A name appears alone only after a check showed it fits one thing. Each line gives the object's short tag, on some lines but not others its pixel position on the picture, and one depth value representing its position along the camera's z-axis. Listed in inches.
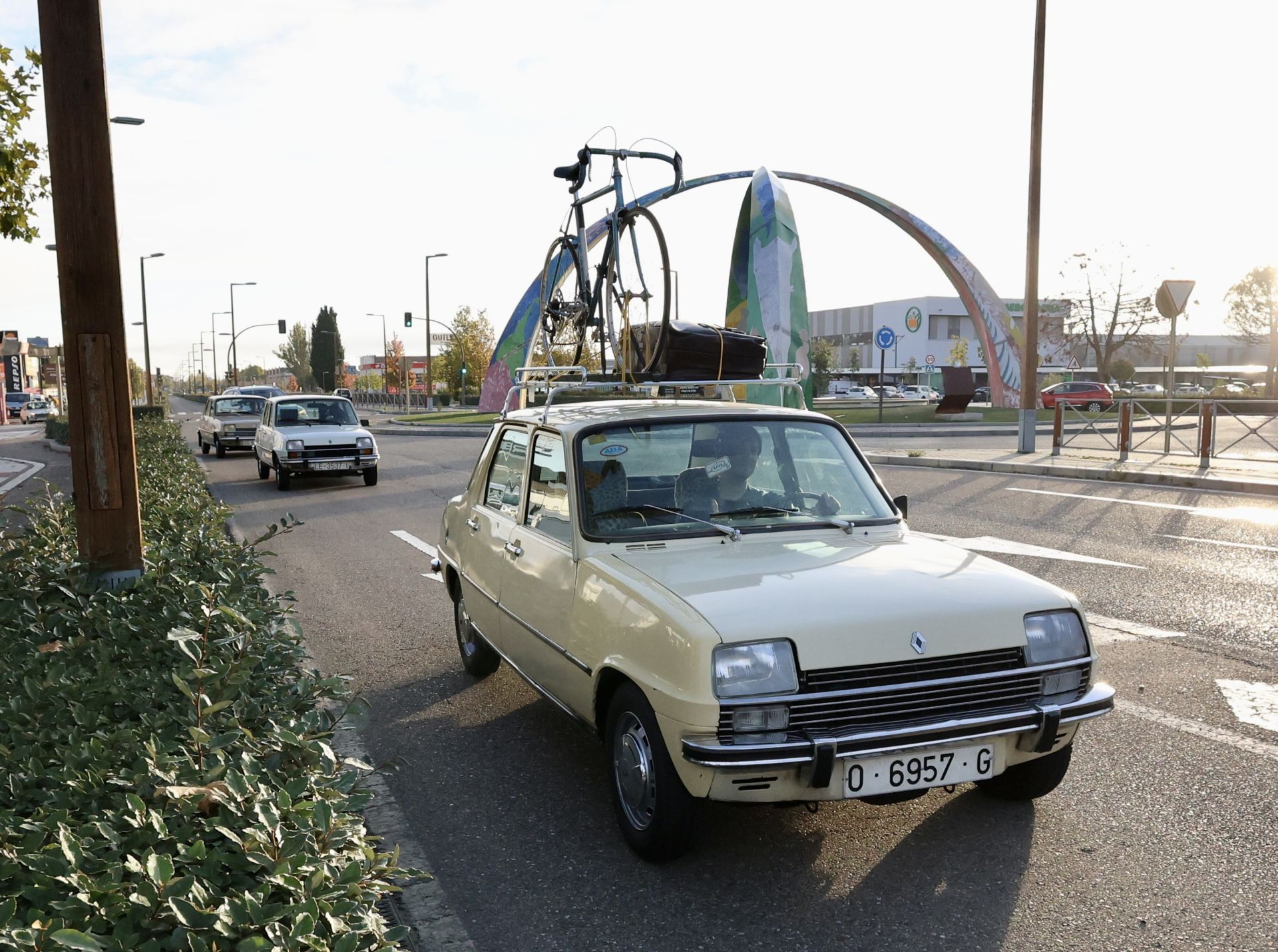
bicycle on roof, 280.5
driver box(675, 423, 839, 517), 172.6
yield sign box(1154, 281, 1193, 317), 687.7
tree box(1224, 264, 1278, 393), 2967.5
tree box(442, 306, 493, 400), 2849.4
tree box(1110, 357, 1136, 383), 3166.8
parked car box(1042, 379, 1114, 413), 1913.1
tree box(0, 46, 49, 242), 340.8
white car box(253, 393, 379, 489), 662.5
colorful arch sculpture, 2017.7
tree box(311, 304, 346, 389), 4719.5
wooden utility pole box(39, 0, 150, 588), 183.5
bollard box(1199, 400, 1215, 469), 691.4
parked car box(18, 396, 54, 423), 2829.5
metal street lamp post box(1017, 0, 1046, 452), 814.5
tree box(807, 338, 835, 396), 2837.1
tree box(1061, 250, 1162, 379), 2379.4
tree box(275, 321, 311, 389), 4849.9
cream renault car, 124.6
